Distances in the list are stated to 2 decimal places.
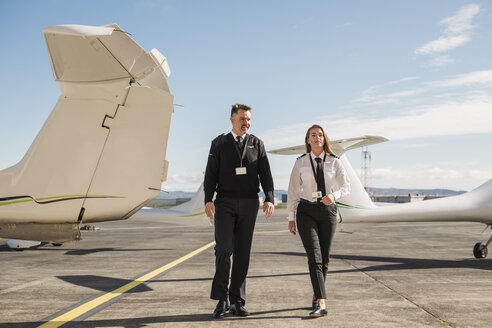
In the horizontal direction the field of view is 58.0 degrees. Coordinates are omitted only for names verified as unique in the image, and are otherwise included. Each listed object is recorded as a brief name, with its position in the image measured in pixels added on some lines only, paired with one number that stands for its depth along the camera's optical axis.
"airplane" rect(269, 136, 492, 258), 9.99
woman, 4.71
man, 4.58
